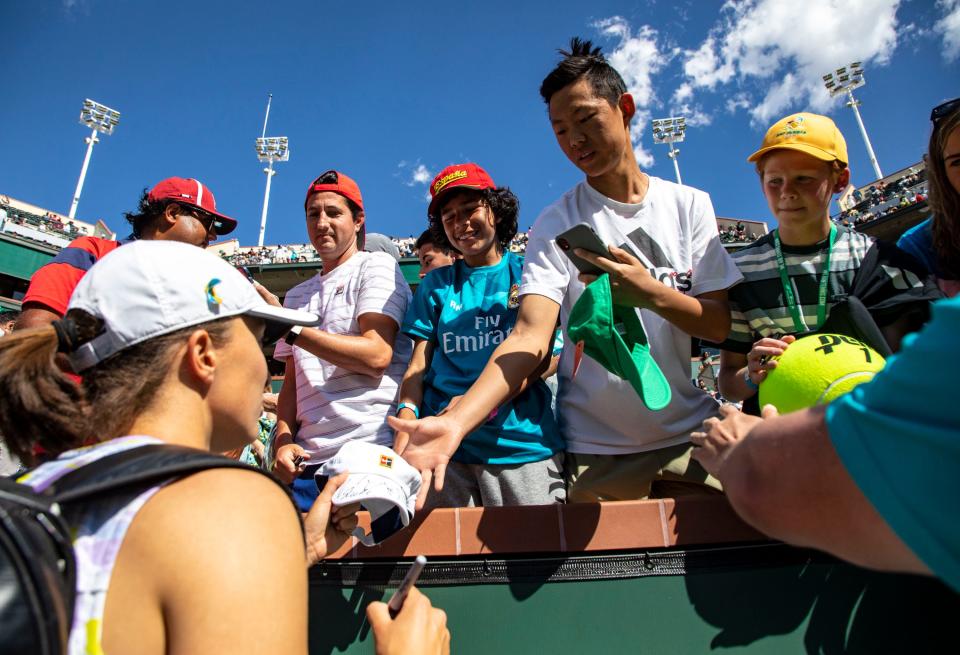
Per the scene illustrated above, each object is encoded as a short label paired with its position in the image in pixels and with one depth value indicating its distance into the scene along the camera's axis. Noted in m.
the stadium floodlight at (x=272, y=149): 49.62
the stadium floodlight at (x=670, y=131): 46.97
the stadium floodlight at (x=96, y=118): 44.81
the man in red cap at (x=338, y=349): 2.59
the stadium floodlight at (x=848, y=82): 43.94
